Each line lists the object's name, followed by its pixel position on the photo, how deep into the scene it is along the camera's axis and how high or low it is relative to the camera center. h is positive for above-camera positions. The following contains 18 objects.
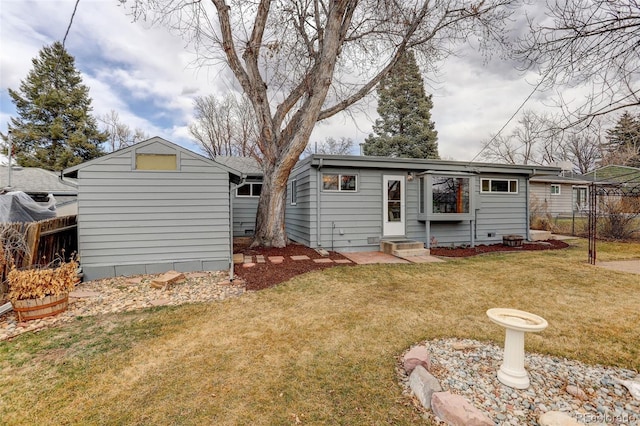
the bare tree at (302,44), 7.68 +4.93
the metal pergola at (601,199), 7.12 +0.41
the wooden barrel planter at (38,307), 3.78 -1.26
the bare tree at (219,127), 21.89 +6.55
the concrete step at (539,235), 11.09 -0.91
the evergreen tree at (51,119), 19.27 +6.43
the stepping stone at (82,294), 4.75 -1.37
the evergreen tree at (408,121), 22.55 +7.21
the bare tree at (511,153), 25.19 +5.22
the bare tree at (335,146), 26.91 +6.18
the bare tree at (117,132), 23.19 +6.72
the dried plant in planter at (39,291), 3.77 -1.05
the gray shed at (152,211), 5.86 +0.02
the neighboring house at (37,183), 11.57 +1.26
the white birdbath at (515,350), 2.29 -1.13
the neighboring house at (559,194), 18.28 +1.18
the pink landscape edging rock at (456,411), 1.84 -1.32
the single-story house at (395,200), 8.47 +0.35
